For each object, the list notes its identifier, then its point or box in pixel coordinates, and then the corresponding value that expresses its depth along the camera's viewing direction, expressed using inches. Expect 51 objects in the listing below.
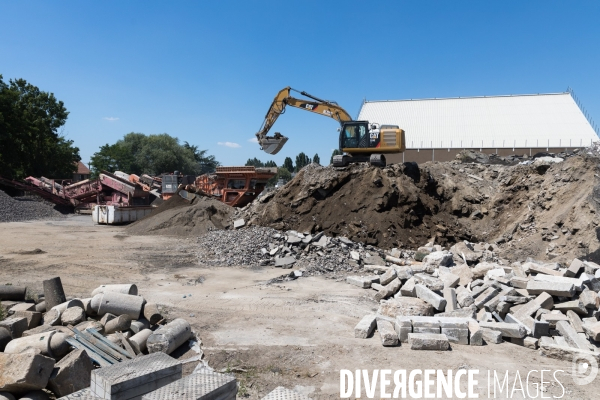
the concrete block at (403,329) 251.0
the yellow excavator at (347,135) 683.4
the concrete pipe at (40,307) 266.5
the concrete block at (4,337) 203.6
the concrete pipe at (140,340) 227.3
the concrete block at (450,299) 296.9
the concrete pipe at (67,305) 249.8
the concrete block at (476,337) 248.7
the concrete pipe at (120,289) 279.2
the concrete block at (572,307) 273.7
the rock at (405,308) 287.7
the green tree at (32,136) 1250.6
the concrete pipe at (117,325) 238.1
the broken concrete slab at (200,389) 131.4
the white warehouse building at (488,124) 1584.6
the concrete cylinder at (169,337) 229.5
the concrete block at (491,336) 251.8
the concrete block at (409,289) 321.4
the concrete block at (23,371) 157.9
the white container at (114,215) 835.4
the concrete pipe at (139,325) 244.5
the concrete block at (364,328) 261.3
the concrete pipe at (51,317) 237.1
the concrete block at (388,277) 373.1
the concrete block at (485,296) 296.0
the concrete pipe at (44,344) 198.1
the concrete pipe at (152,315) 267.0
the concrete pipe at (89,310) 259.1
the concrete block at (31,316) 235.3
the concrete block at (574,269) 329.1
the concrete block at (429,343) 239.1
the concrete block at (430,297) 291.7
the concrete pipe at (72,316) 240.1
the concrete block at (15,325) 217.2
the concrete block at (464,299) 300.5
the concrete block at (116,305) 255.1
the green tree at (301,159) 3469.5
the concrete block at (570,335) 239.1
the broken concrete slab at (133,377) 146.0
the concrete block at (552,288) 282.5
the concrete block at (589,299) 275.4
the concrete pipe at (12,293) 282.6
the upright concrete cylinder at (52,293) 272.8
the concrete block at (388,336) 245.9
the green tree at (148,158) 2381.6
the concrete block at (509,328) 251.3
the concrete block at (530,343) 248.7
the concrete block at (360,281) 389.1
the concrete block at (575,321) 259.3
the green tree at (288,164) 3612.2
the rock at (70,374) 172.1
